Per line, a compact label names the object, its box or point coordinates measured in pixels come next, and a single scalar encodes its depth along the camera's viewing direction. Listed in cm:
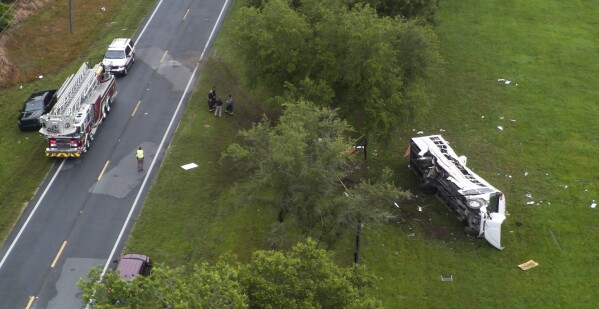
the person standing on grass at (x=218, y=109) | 4950
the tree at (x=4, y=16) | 5600
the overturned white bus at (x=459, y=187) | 3900
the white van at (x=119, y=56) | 5300
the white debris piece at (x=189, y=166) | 4380
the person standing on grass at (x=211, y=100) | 4972
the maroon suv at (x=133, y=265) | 3338
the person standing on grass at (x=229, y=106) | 4959
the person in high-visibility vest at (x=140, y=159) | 4269
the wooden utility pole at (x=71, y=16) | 5744
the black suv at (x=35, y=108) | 4606
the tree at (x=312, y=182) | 3231
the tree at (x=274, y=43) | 4322
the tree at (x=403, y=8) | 5110
